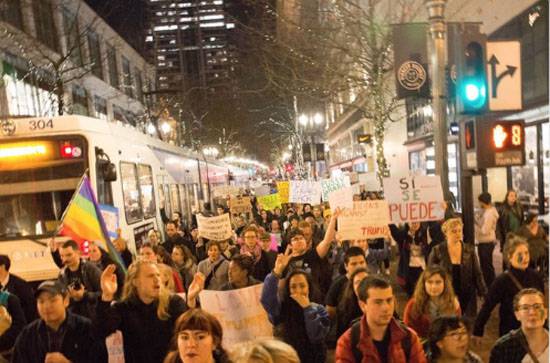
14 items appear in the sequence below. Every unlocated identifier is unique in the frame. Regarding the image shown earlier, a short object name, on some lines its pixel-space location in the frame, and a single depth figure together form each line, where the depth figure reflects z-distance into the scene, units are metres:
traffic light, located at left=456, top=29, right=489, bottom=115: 6.52
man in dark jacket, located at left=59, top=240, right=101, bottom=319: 5.84
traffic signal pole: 7.57
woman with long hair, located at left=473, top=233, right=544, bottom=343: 4.80
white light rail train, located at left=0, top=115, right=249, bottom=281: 7.65
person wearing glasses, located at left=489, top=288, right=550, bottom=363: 3.52
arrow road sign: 6.83
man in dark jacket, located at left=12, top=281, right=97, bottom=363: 3.95
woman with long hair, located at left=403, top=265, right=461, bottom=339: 4.36
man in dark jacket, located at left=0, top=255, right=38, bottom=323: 5.50
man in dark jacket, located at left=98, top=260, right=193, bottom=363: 4.02
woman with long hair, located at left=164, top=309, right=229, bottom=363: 3.01
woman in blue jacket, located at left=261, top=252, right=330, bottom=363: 4.10
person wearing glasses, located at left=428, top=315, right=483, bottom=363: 3.38
